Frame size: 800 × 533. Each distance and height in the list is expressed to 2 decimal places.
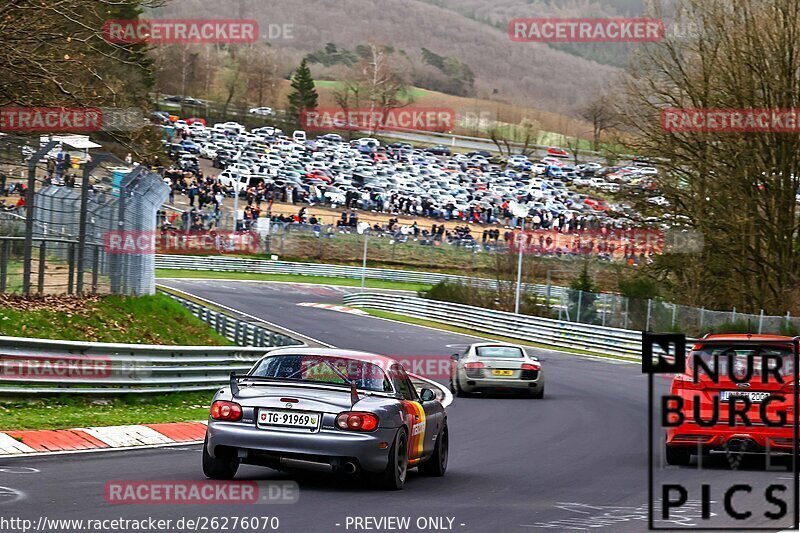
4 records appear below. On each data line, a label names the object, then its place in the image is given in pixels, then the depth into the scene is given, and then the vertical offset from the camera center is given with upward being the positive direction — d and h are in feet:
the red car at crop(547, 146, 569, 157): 433.85 +36.12
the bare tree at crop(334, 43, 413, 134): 480.23 +65.54
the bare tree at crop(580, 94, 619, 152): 438.81 +53.74
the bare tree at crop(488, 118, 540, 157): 443.32 +44.12
